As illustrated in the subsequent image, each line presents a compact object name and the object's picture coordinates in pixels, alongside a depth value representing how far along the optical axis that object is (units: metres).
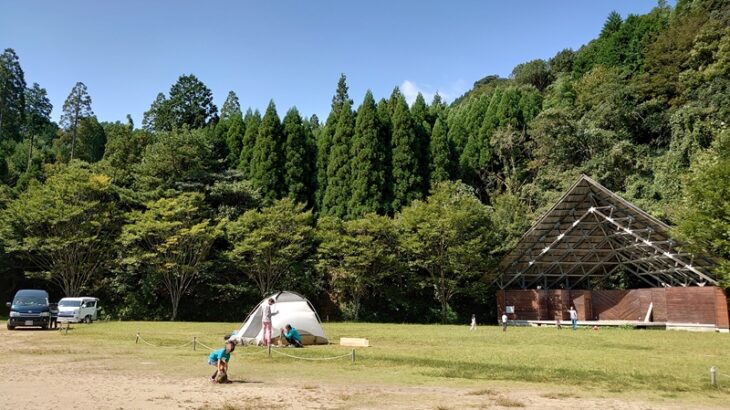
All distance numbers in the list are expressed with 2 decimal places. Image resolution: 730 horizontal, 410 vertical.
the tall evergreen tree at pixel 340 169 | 43.19
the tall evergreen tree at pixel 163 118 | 51.91
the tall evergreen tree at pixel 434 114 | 51.44
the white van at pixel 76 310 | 29.11
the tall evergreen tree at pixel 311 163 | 45.19
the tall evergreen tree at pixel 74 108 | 69.31
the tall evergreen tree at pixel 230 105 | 68.94
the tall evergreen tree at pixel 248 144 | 44.84
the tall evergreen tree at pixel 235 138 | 45.88
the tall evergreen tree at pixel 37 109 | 76.69
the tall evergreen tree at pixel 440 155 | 45.12
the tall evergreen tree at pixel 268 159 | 43.00
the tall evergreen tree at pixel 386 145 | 43.72
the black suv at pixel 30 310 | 23.72
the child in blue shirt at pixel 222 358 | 10.36
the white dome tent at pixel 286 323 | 18.28
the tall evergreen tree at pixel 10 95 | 65.38
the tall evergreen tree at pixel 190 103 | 52.03
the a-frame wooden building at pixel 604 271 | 29.62
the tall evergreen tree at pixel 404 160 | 43.50
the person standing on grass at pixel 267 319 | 17.03
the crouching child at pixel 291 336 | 17.52
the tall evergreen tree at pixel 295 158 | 43.84
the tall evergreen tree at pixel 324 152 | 44.78
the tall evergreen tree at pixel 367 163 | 42.41
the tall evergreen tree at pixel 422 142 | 45.73
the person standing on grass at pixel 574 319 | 28.89
